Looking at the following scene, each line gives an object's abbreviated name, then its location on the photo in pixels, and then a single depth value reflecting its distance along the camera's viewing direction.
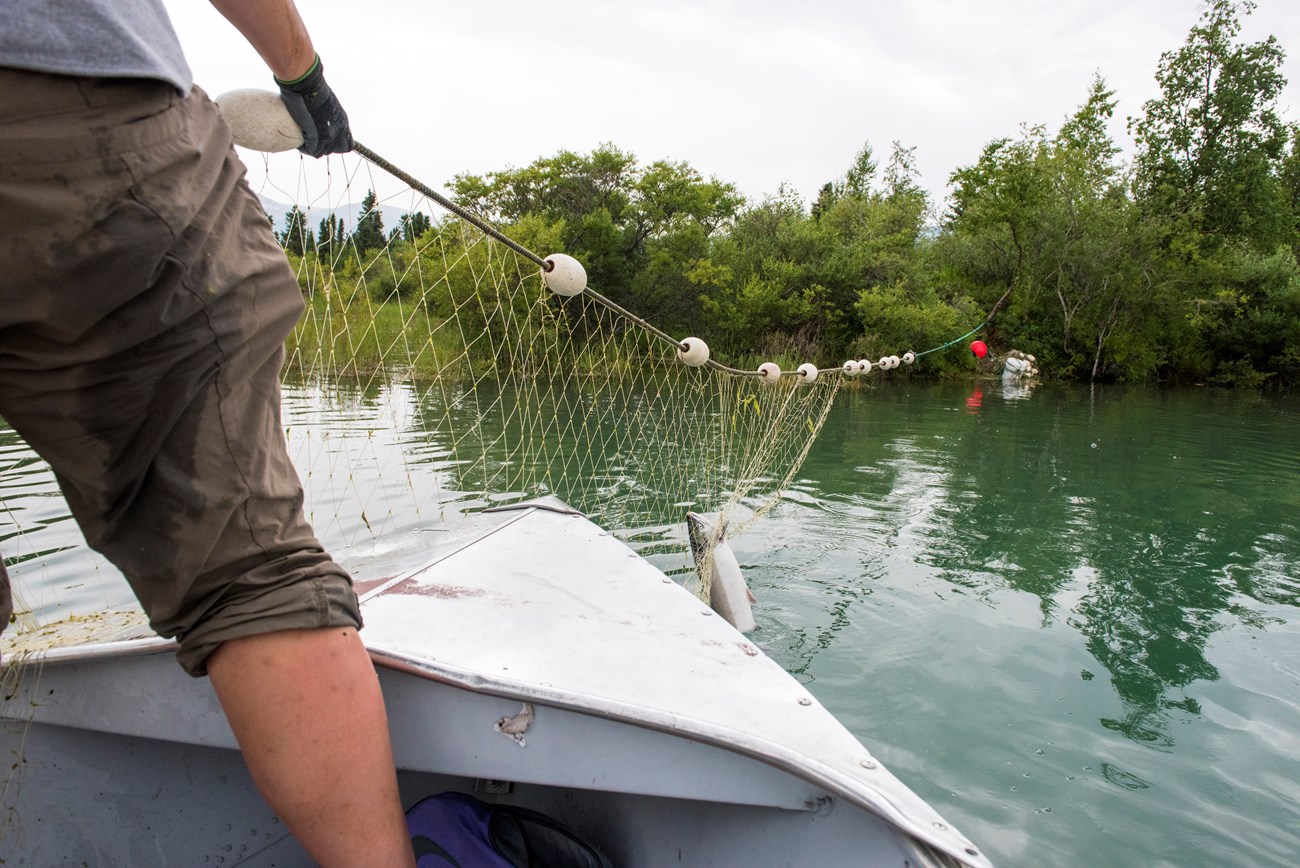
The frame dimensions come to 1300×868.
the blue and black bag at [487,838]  1.32
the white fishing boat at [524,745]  1.21
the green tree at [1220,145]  29.23
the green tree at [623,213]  27.30
